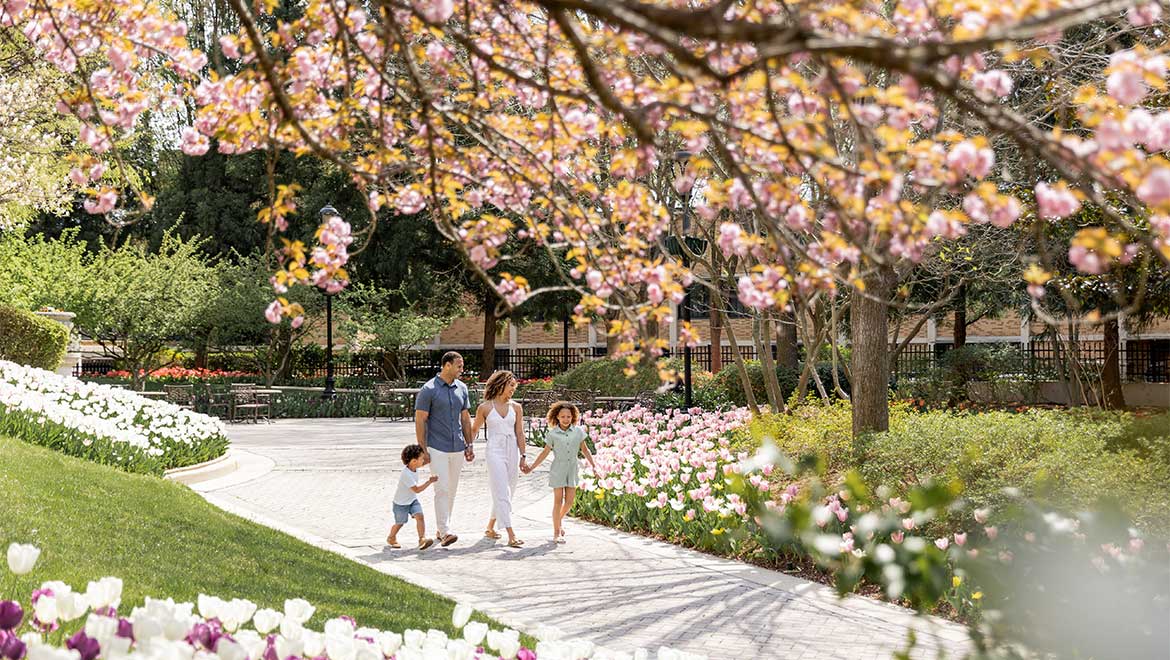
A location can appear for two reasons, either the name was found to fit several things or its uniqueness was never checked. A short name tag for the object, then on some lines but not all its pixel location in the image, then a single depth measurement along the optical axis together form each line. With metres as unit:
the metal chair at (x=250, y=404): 28.41
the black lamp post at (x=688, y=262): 17.41
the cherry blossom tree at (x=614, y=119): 2.45
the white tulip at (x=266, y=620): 3.36
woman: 10.23
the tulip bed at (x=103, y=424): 12.45
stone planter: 23.80
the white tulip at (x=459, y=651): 3.32
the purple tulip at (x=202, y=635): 3.09
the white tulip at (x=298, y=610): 3.38
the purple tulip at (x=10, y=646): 2.94
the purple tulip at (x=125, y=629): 3.00
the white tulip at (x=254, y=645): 3.11
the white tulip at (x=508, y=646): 3.35
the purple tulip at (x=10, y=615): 2.99
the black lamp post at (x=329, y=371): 29.88
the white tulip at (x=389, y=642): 3.39
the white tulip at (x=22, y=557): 3.28
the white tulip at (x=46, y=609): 3.13
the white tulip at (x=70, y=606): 3.16
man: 10.05
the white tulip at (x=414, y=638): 3.44
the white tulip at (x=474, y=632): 3.44
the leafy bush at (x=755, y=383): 23.55
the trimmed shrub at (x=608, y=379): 26.12
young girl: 10.34
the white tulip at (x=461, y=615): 3.56
